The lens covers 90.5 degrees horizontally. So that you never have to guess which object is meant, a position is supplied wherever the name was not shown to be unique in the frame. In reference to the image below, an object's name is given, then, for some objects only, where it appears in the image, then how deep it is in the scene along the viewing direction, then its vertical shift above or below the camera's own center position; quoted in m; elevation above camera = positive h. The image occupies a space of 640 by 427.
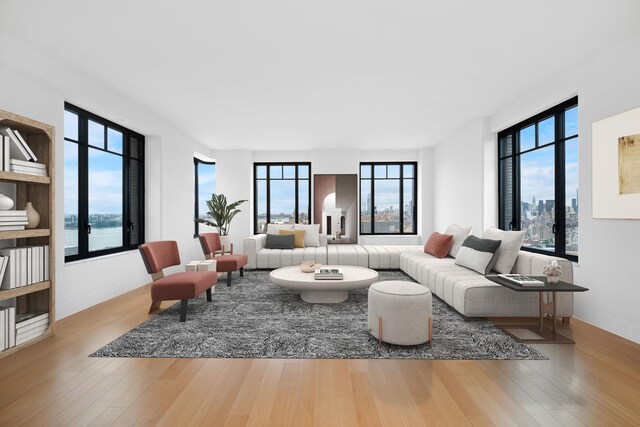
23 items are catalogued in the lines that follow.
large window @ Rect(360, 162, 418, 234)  8.24 +0.40
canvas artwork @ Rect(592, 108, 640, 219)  2.80 +0.44
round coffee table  3.83 -0.85
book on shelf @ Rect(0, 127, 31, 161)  2.71 +0.59
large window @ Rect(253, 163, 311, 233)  8.27 +0.56
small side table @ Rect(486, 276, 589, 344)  2.81 -0.93
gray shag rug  2.61 -1.15
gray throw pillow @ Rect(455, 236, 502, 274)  3.83 -0.52
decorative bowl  4.38 -0.75
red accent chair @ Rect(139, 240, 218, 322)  3.44 -0.75
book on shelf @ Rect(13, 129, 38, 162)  2.77 +0.61
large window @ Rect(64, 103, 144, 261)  3.97 +0.39
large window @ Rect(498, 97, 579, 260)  3.84 +0.47
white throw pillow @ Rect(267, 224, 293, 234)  6.88 -0.31
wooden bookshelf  2.89 +0.09
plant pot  6.30 -0.58
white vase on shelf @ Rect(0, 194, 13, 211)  2.62 +0.09
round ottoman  2.70 -0.89
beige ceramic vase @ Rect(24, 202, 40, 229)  2.87 -0.03
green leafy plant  6.67 +0.05
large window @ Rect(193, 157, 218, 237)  7.64 +0.69
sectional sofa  3.28 -0.84
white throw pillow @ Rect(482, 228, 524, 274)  3.75 -0.45
